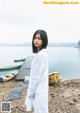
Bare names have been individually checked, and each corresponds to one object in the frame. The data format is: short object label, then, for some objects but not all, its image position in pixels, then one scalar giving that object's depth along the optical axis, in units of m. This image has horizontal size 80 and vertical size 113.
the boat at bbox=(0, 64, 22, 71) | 9.56
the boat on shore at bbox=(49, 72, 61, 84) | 4.37
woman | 1.56
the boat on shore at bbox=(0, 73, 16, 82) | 5.25
